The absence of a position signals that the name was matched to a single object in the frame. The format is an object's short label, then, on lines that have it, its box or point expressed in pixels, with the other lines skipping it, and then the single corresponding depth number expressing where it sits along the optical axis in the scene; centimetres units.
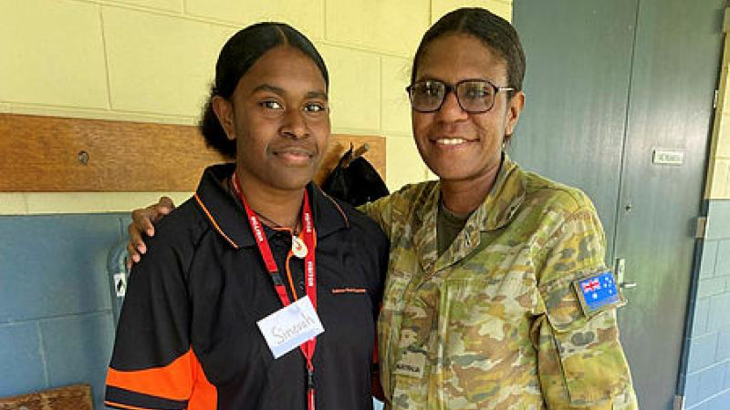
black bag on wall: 150
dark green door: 207
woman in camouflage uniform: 79
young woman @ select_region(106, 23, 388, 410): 80
